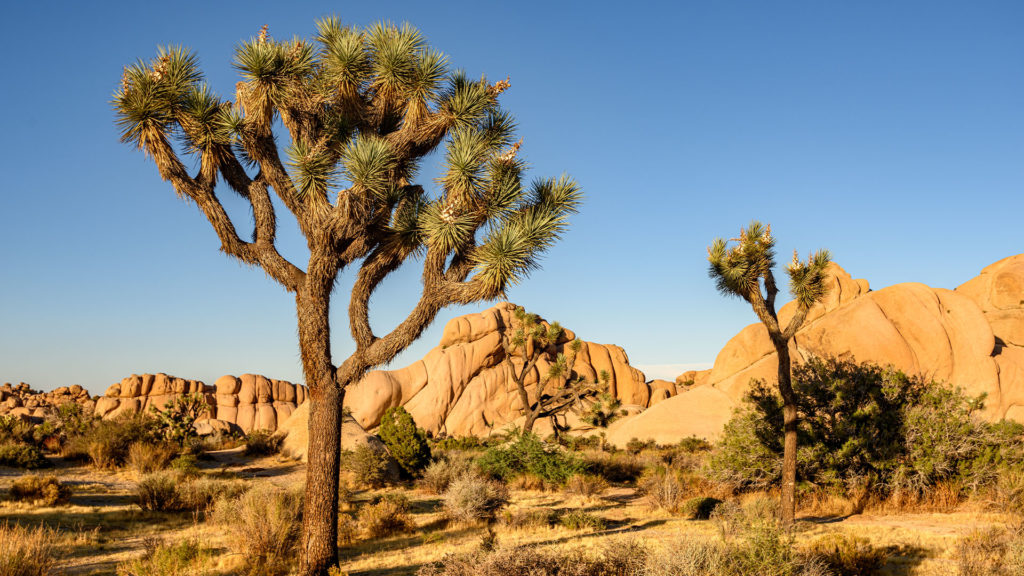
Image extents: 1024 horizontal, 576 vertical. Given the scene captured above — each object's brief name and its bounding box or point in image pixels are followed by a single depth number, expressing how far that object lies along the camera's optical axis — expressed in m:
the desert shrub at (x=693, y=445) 29.54
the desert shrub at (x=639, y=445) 31.69
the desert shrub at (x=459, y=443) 31.39
